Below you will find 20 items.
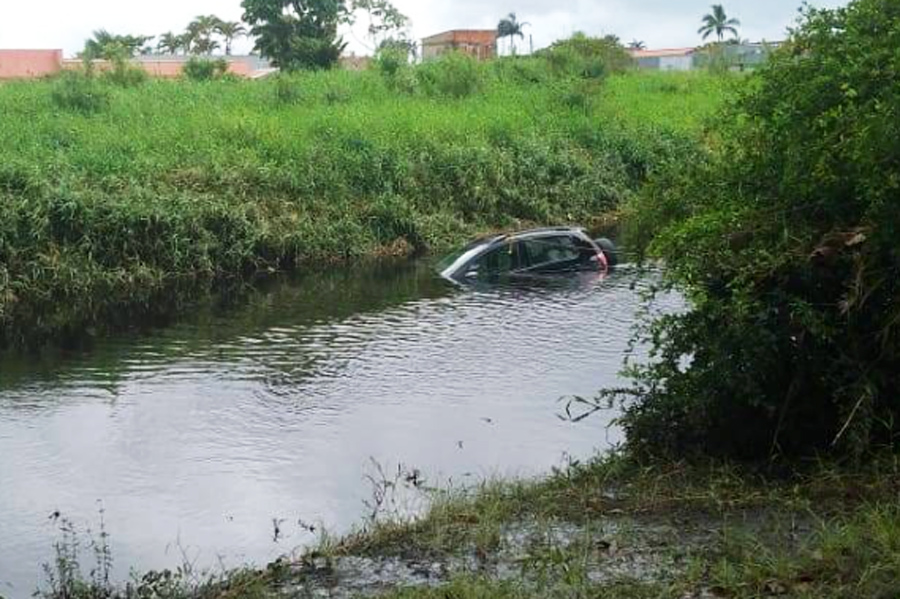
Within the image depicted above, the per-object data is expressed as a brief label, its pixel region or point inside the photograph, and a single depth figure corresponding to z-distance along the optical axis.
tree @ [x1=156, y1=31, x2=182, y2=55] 99.31
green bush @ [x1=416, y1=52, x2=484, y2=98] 45.12
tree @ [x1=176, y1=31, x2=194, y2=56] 97.44
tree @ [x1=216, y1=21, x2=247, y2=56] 93.81
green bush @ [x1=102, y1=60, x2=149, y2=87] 43.09
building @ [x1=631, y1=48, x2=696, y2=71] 92.00
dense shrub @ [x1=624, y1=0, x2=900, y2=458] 9.96
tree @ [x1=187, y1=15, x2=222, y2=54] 95.56
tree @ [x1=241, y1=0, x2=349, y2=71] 61.00
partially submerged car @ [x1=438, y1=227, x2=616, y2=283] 23.09
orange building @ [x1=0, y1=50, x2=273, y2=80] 70.95
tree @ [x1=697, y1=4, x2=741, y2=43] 107.00
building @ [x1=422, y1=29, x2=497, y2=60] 94.68
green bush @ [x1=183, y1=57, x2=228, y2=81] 52.59
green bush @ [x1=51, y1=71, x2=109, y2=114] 36.47
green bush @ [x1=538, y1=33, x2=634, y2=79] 52.72
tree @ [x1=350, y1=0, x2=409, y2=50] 61.78
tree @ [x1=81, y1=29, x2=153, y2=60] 47.00
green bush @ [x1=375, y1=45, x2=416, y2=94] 44.50
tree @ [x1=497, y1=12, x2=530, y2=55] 92.44
